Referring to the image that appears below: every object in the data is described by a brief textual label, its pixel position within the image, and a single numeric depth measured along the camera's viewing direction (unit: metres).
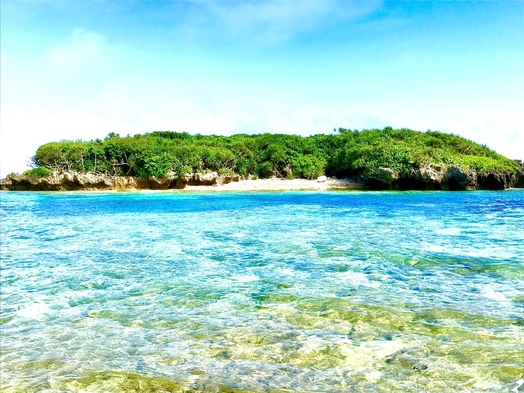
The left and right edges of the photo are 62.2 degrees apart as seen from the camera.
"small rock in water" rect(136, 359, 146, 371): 4.90
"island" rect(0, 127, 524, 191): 63.16
